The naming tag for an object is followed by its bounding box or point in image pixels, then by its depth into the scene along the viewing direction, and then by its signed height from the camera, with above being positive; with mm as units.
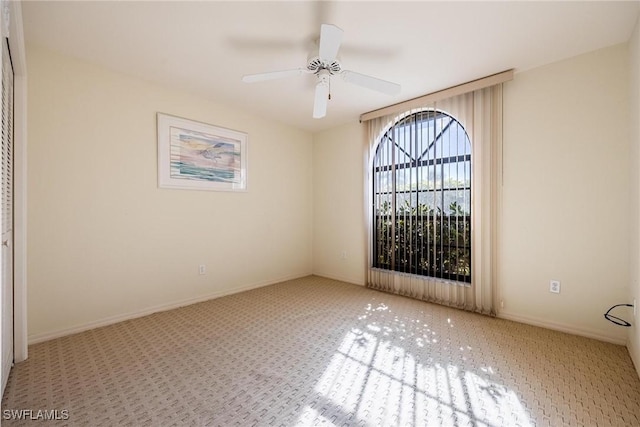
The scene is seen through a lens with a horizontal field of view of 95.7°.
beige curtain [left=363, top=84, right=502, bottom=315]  2965 +218
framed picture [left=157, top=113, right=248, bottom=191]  3178 +671
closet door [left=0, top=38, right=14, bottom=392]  1814 -1
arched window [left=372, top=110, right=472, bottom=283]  3225 +164
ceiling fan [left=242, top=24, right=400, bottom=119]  2068 +1083
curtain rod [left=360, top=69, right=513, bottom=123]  2823 +1288
